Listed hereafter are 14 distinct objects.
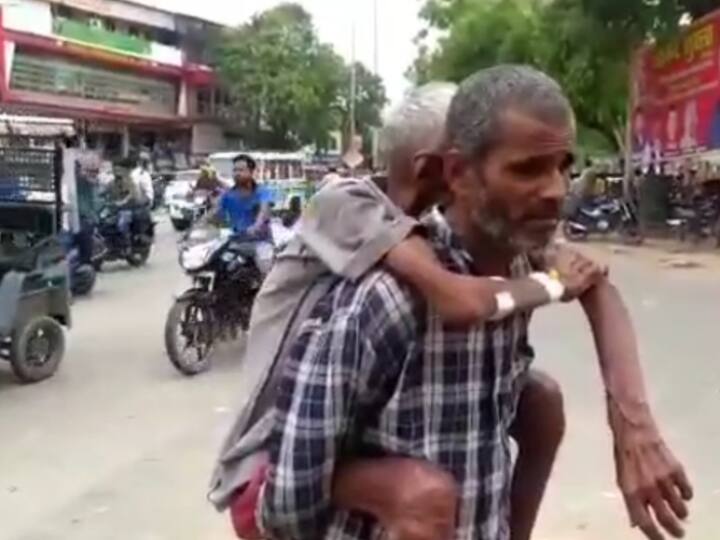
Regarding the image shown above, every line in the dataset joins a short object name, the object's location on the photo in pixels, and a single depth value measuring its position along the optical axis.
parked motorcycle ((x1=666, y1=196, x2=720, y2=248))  21.55
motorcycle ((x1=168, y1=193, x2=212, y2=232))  24.15
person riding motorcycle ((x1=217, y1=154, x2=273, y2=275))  8.98
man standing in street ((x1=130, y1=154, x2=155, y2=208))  16.61
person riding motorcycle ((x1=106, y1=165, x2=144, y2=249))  15.99
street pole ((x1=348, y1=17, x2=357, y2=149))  55.34
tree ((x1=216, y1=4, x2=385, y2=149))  50.19
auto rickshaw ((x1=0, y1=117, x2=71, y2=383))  8.03
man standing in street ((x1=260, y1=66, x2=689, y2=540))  1.61
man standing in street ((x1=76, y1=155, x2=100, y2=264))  13.62
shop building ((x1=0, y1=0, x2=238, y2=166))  39.69
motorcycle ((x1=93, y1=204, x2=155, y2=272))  15.68
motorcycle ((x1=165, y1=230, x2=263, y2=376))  8.45
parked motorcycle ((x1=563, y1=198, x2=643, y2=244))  24.28
